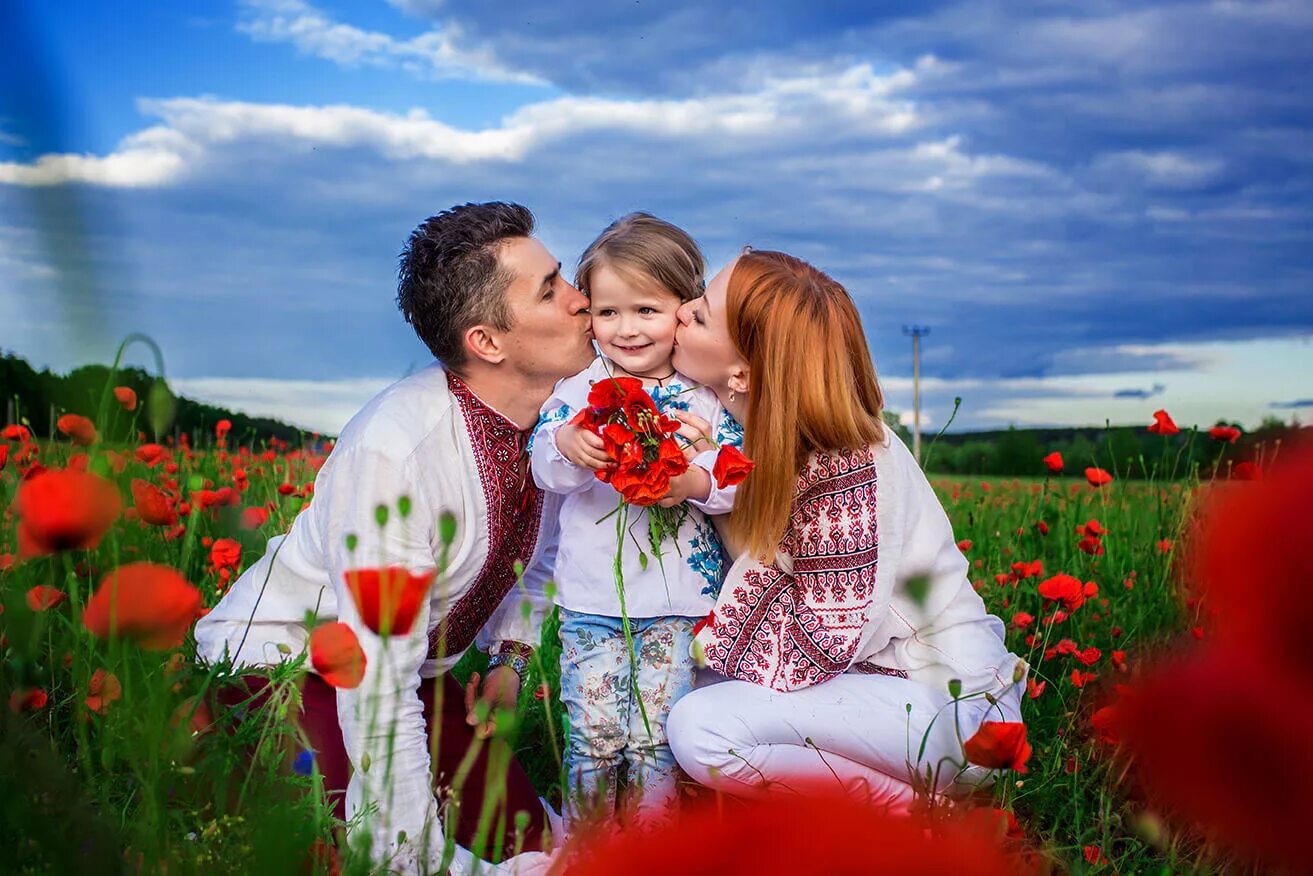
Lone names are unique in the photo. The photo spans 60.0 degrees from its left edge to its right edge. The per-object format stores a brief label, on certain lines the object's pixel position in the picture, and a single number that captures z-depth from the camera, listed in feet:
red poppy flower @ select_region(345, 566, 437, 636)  3.99
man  9.42
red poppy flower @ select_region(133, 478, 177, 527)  6.64
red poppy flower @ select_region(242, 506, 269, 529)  10.08
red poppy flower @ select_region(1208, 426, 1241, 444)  13.07
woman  9.02
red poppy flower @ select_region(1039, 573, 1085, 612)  9.93
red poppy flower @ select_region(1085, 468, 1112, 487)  12.89
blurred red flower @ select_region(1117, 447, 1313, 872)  0.79
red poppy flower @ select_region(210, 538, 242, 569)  10.33
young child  9.61
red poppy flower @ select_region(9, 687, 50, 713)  6.52
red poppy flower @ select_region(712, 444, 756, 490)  7.89
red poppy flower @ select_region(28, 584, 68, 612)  6.24
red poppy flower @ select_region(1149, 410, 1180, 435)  13.32
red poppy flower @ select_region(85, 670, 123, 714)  5.43
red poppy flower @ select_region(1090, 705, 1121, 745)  1.00
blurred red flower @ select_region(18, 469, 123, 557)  3.38
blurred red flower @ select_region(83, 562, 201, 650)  3.48
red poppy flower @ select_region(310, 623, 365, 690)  4.71
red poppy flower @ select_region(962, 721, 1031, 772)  5.61
